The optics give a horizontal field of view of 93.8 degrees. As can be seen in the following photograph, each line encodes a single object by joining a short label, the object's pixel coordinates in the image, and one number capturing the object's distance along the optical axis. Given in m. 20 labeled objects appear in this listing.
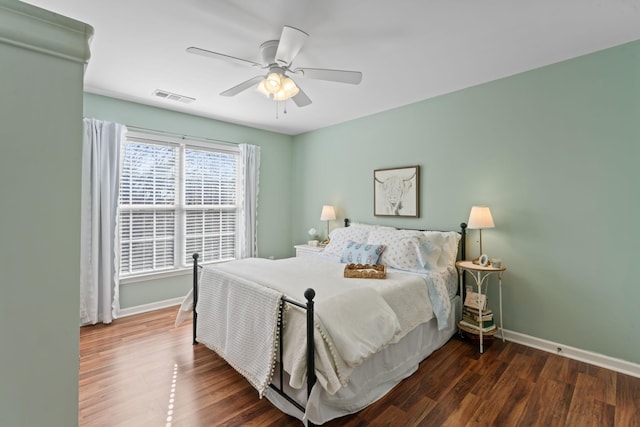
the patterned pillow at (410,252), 2.97
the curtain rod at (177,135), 3.70
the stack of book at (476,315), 2.86
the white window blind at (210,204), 4.23
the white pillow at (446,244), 3.12
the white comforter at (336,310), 1.81
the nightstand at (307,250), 4.34
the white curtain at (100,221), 3.29
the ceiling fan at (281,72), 2.07
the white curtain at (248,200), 4.66
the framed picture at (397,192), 3.71
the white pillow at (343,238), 3.63
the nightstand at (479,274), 2.79
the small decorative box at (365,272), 2.66
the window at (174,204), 3.72
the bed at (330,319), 1.82
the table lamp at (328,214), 4.48
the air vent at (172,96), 3.38
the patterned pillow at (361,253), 3.13
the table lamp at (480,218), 2.88
